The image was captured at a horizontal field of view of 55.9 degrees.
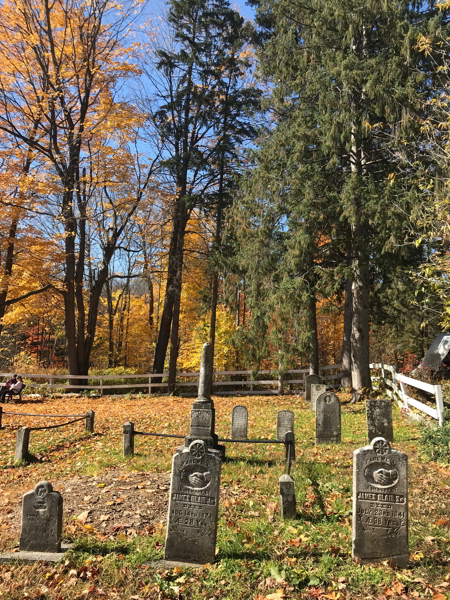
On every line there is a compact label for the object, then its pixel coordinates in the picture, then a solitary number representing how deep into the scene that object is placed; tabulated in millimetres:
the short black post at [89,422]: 11500
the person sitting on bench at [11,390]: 17047
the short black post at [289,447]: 7324
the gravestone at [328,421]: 9555
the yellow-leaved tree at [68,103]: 17078
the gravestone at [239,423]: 10141
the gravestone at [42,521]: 4750
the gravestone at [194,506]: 4547
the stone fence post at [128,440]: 8812
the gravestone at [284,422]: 9375
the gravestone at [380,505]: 4430
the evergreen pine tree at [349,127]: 12227
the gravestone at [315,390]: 13492
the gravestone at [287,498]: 5449
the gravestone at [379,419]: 9000
